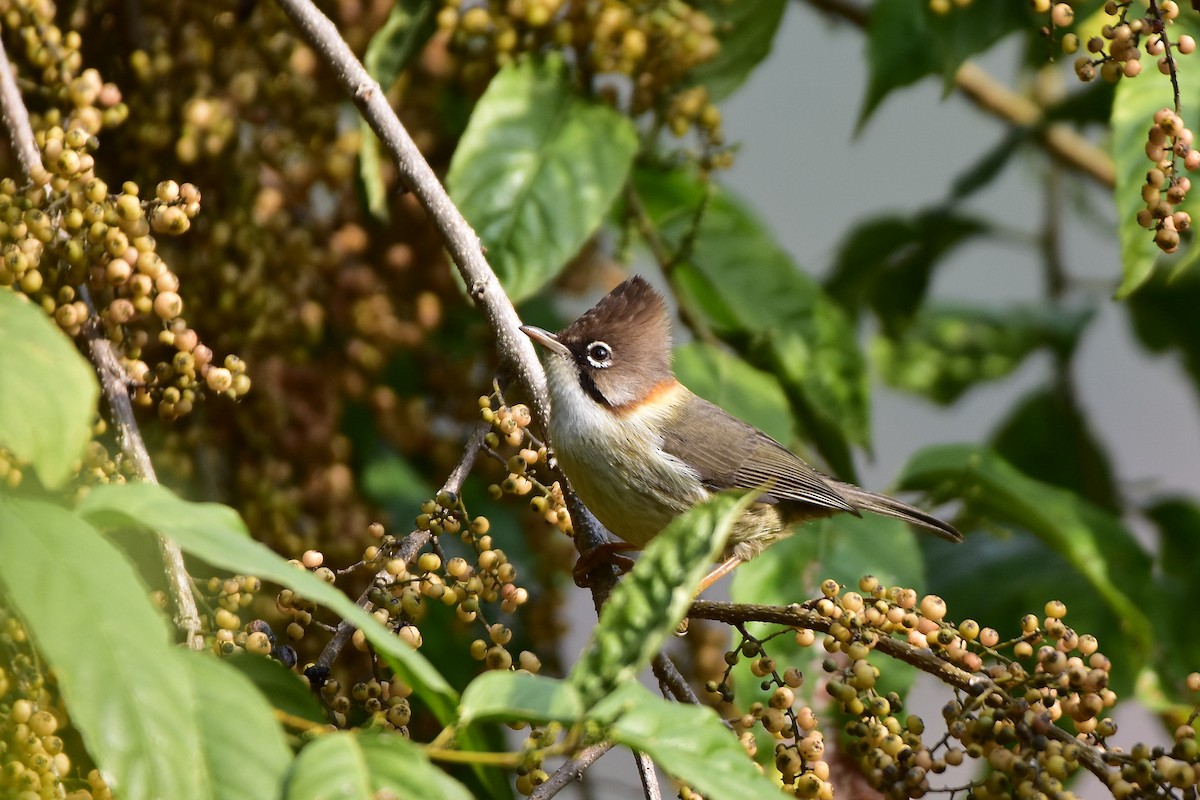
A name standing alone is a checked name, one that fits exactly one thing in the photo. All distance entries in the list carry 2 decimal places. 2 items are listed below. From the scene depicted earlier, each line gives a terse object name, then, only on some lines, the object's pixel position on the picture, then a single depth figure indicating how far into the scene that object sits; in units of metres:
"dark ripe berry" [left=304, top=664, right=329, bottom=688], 4.25
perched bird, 6.81
